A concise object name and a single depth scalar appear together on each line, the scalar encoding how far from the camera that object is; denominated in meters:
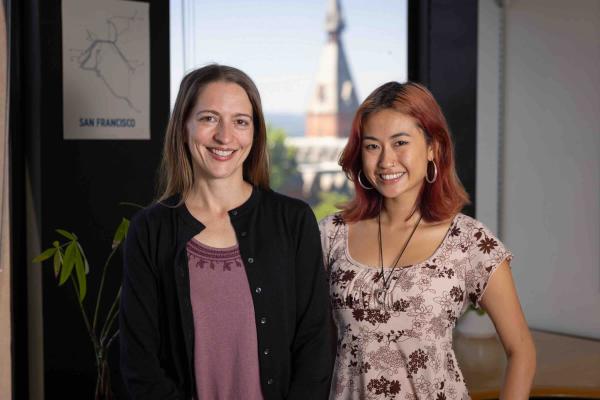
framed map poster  2.87
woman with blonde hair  1.79
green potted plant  2.56
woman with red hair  1.92
